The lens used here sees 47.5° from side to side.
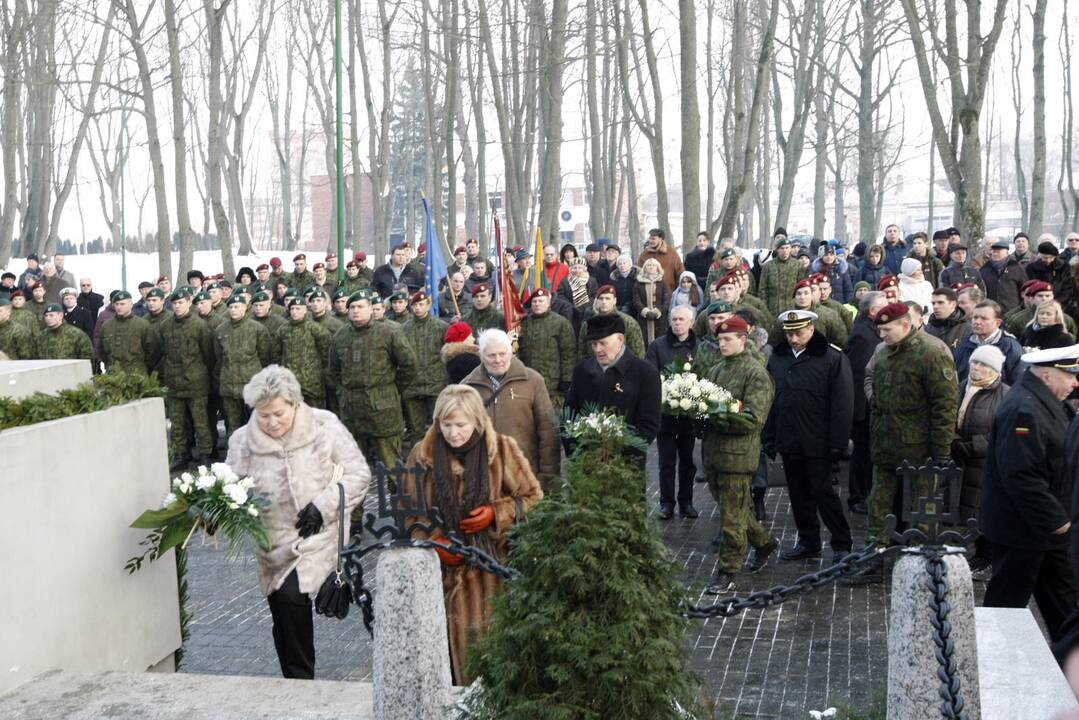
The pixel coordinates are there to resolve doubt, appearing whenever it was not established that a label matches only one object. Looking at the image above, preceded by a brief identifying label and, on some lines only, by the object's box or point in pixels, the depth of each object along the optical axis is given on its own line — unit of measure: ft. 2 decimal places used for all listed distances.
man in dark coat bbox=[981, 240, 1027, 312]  55.21
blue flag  51.80
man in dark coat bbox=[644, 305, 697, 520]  36.52
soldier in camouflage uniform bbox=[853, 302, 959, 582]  27.73
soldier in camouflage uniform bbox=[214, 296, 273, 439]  46.32
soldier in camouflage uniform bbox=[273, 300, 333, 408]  45.21
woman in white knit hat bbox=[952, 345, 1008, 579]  28.43
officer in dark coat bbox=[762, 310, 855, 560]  29.91
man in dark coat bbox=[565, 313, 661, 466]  29.04
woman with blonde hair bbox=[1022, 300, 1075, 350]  26.25
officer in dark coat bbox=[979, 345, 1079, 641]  20.99
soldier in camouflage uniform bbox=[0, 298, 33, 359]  53.47
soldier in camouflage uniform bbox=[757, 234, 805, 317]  56.39
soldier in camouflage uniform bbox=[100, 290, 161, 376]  49.67
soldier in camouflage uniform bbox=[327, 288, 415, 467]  39.99
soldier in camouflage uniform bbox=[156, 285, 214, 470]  48.37
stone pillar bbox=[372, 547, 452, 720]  14.66
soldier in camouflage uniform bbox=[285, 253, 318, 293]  67.36
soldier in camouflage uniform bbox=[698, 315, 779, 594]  29.35
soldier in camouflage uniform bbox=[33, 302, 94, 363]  52.08
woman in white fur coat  20.76
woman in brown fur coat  20.29
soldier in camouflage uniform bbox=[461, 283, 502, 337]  46.06
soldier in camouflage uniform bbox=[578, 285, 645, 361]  40.04
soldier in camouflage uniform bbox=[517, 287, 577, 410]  43.62
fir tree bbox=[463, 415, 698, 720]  12.39
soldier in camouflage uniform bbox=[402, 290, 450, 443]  45.47
